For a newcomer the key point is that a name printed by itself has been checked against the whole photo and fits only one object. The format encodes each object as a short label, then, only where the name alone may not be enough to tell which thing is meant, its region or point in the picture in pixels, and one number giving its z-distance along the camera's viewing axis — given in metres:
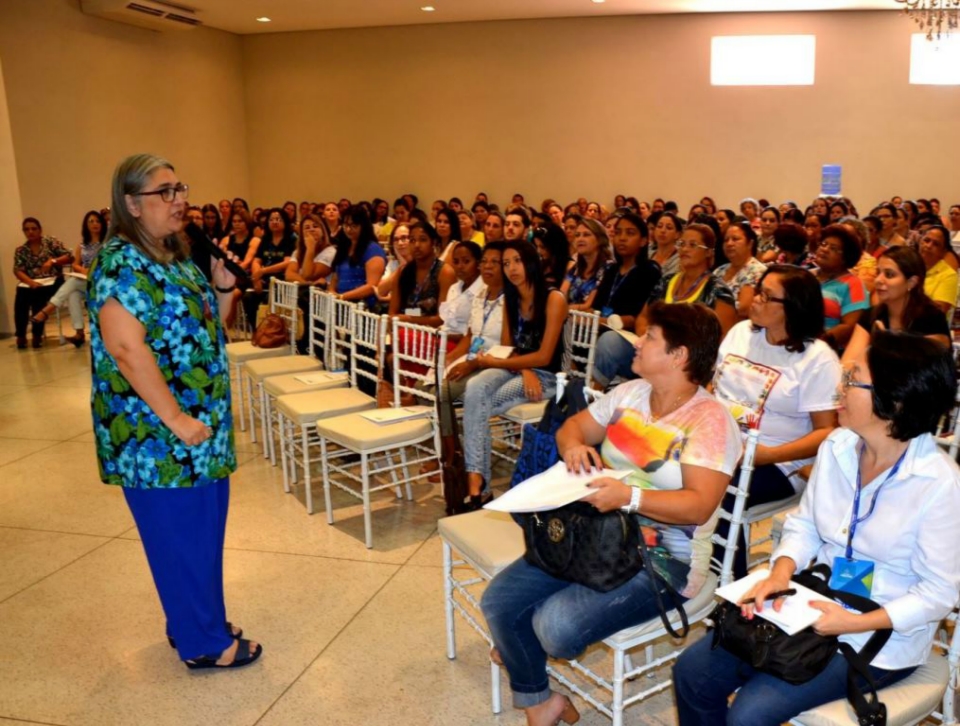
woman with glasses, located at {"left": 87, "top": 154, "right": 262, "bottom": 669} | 2.23
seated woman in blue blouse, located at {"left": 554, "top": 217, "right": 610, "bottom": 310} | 4.95
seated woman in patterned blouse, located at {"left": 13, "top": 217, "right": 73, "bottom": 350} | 7.96
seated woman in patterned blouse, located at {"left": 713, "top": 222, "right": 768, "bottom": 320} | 4.30
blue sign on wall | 11.55
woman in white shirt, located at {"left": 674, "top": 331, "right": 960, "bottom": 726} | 1.61
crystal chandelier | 7.77
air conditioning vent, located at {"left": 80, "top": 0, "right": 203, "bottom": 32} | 10.39
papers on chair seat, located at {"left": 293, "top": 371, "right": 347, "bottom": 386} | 4.34
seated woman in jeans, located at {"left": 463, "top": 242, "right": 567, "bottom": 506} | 3.73
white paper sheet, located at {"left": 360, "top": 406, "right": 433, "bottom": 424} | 3.62
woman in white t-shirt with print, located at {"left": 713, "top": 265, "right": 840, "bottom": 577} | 2.63
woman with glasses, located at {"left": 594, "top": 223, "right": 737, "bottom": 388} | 3.81
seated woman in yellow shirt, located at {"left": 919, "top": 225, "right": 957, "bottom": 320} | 4.99
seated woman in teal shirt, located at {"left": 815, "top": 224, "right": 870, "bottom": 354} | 3.94
